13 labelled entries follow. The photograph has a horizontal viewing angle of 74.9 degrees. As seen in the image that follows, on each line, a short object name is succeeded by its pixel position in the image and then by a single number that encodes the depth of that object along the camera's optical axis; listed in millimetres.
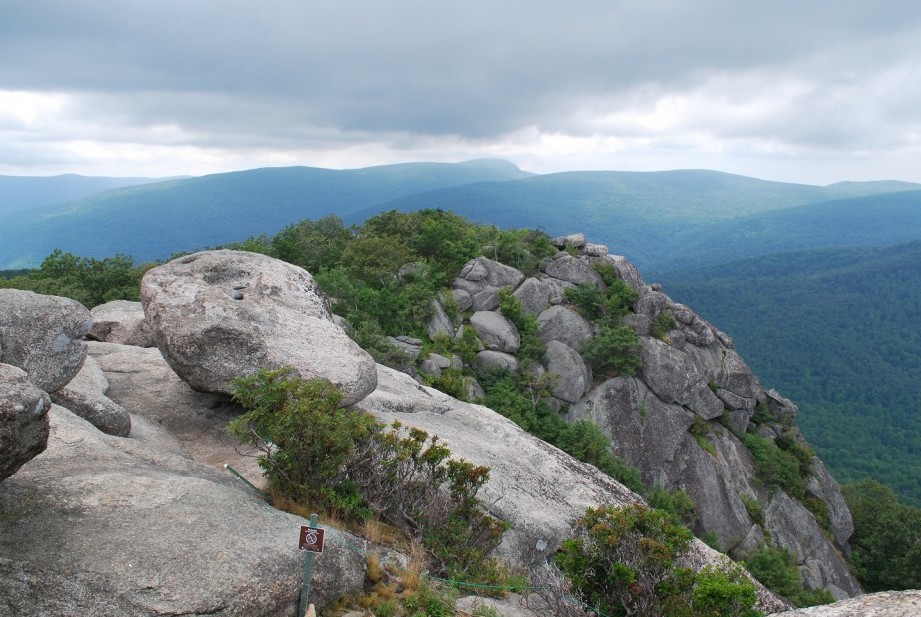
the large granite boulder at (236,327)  12828
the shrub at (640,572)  7848
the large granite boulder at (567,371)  36000
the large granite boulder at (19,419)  6406
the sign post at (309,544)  7199
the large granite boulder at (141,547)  6523
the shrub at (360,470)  9477
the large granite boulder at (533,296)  38781
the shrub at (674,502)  30953
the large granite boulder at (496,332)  36312
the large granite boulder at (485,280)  38406
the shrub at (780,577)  29234
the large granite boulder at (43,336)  10770
